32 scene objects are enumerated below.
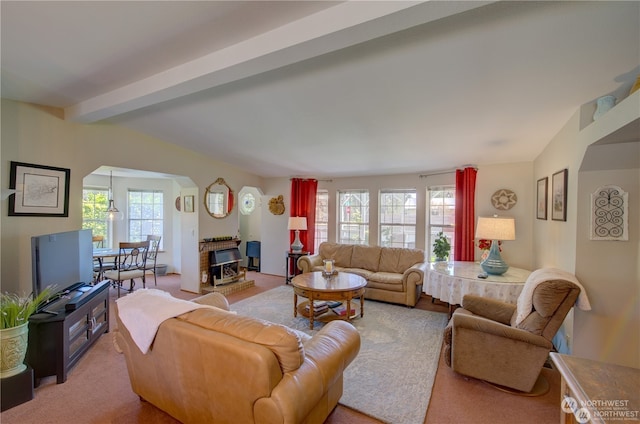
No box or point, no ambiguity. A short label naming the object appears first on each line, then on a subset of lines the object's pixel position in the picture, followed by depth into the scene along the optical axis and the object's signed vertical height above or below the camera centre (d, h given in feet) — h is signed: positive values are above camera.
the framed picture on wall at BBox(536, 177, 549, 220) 11.10 +0.64
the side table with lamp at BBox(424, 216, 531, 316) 10.07 -2.47
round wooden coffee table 11.05 -3.13
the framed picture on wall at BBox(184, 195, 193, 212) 16.15 +0.40
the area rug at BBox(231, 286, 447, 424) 6.73 -4.64
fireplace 16.16 -3.37
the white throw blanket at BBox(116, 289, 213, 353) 5.34 -2.04
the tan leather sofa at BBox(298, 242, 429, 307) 13.76 -3.06
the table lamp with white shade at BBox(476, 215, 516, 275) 10.69 -0.82
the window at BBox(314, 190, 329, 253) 19.43 -0.39
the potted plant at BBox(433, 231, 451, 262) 14.46 -1.85
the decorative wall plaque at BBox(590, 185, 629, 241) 7.45 +0.03
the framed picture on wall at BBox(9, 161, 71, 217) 8.96 +0.63
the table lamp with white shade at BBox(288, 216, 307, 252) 17.92 -0.95
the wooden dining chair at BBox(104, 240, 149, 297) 14.11 -3.30
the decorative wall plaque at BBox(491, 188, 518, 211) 13.51 +0.72
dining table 14.51 -2.46
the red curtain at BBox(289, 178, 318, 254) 19.13 +0.50
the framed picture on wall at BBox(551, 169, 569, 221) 8.90 +0.64
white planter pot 6.56 -3.40
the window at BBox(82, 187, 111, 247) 18.56 -0.16
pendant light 16.02 -0.18
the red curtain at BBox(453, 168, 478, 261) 14.05 +0.06
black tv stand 7.47 -3.59
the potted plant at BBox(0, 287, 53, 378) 6.59 -3.04
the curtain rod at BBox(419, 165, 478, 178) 14.11 +2.26
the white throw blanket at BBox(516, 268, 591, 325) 6.99 -2.04
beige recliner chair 6.73 -3.16
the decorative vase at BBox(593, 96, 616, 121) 6.92 +2.78
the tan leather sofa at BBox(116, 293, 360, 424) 4.28 -2.74
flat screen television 7.70 -1.61
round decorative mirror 16.35 +0.69
